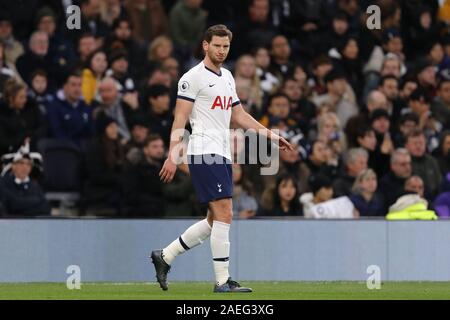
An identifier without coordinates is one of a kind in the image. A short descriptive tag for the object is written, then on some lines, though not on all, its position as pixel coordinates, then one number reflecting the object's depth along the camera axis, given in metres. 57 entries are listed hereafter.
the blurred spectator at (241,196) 16.52
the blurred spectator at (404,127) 18.28
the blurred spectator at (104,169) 16.50
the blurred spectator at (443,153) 18.03
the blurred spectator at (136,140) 16.66
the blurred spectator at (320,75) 19.44
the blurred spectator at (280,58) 19.47
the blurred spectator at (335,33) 20.29
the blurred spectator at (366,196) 16.58
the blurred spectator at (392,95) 19.20
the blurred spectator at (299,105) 18.33
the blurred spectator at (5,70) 17.42
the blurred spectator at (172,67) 18.62
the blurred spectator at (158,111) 17.50
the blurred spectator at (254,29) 20.00
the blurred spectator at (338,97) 18.95
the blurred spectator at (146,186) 16.34
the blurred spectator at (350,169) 16.88
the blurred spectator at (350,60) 19.94
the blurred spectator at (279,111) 18.06
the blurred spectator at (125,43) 19.05
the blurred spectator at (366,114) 18.16
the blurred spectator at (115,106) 17.62
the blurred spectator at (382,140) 17.92
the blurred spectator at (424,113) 18.95
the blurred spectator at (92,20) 19.19
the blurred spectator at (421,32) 20.95
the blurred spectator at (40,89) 17.48
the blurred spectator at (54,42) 18.28
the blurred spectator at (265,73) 18.91
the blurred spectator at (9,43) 18.25
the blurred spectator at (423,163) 17.53
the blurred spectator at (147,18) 19.81
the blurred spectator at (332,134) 17.77
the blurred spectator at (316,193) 16.38
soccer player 11.67
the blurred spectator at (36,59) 18.02
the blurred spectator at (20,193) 15.53
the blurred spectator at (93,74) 18.05
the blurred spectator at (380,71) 19.75
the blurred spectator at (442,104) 19.56
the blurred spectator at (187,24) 19.83
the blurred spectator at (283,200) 16.39
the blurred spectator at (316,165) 17.17
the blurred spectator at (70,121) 17.25
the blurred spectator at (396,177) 16.95
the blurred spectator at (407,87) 19.55
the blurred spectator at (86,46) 18.45
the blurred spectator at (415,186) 16.80
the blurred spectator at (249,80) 18.31
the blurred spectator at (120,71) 18.20
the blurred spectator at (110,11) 19.50
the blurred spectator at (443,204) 16.73
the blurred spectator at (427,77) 19.89
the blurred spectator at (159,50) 18.97
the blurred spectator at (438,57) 20.62
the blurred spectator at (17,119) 16.50
